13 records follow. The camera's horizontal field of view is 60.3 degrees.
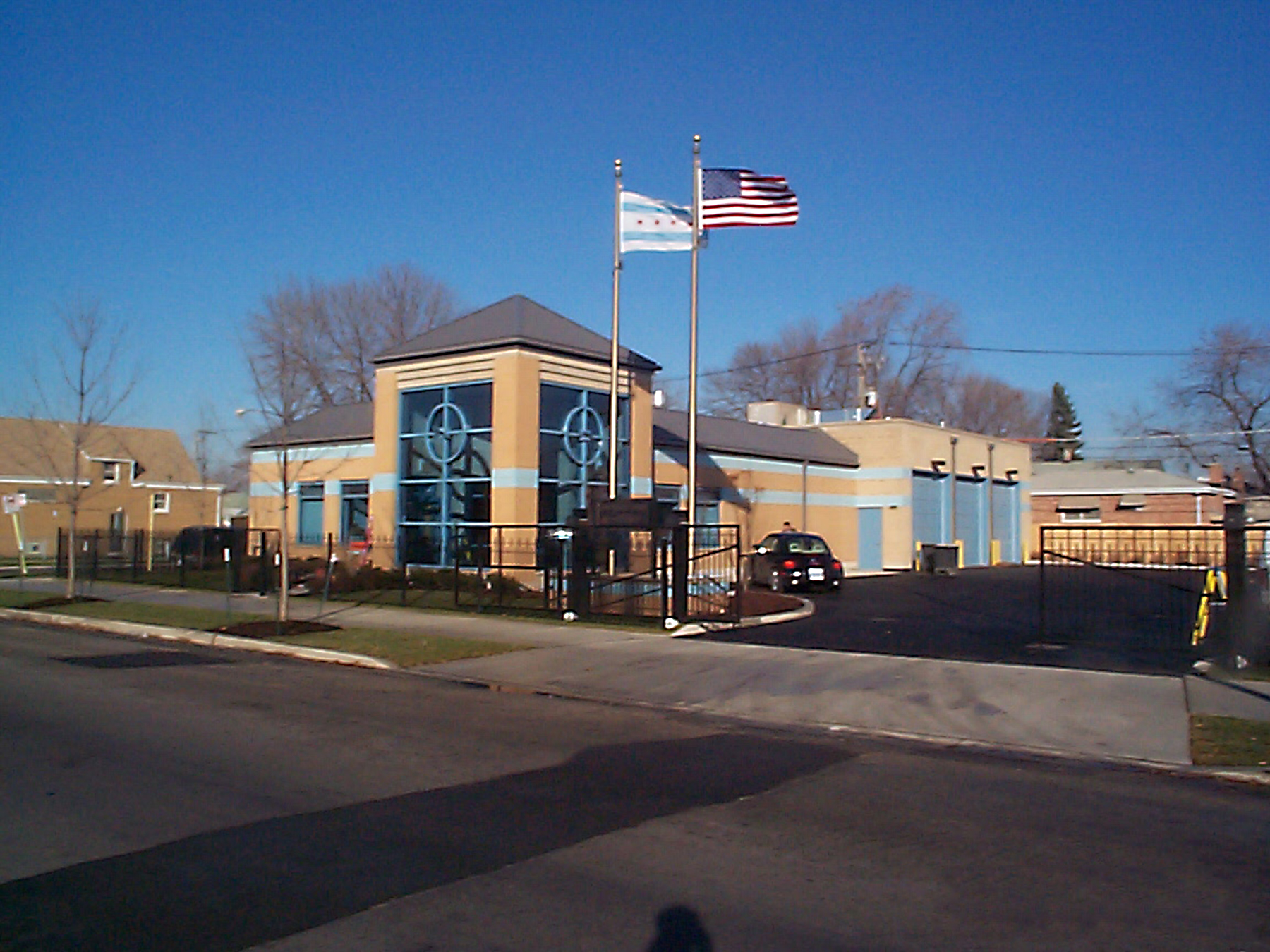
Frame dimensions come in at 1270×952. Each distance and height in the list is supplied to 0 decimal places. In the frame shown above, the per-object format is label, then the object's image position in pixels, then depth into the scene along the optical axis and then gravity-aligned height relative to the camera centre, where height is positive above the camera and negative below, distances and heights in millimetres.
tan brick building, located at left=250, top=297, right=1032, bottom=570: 27203 +2097
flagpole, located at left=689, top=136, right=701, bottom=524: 23938 +4371
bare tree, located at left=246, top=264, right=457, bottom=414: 54844 +9291
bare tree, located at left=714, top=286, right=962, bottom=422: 64500 +9116
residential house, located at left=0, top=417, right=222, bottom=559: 52688 +2120
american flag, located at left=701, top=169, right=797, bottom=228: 24172 +7237
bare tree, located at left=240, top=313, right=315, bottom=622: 18234 +1897
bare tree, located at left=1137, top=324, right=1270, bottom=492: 52781 +5714
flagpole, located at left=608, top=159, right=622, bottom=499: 24469 +5390
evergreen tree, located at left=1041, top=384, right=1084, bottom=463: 96000 +10324
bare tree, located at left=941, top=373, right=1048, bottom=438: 76812 +8487
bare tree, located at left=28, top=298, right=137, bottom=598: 24828 +2550
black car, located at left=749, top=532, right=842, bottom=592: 29438 -1041
